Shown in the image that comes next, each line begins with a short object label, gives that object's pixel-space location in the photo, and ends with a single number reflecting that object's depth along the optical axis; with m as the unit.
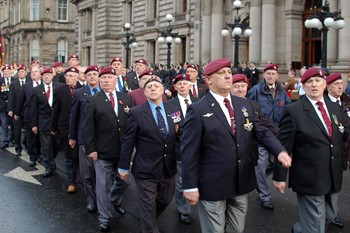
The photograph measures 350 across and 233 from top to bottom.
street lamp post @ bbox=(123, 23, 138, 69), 33.96
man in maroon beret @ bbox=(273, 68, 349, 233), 5.36
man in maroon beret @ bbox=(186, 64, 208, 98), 9.49
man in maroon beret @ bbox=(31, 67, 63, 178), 10.95
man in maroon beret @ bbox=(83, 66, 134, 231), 7.32
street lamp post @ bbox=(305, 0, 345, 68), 17.17
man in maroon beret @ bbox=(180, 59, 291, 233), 4.89
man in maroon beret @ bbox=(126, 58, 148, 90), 11.05
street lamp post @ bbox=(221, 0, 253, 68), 22.34
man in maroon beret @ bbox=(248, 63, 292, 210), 8.30
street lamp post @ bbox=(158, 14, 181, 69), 29.83
